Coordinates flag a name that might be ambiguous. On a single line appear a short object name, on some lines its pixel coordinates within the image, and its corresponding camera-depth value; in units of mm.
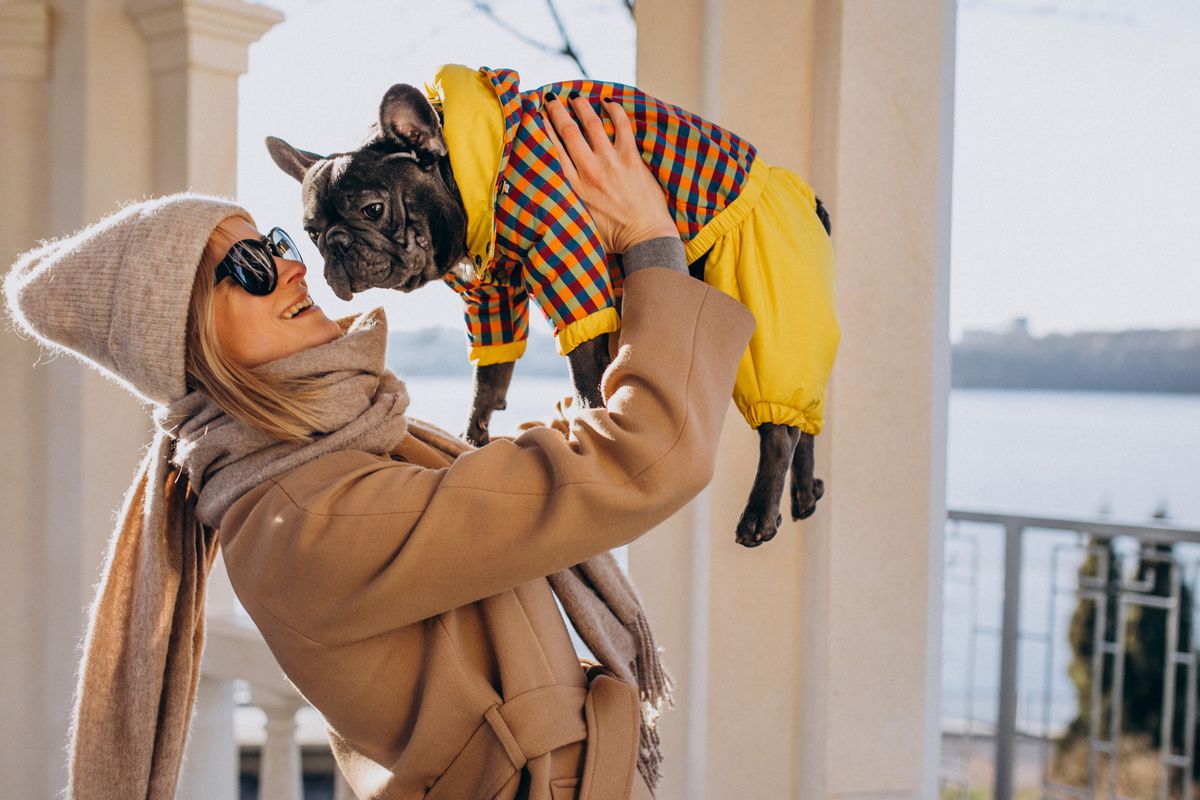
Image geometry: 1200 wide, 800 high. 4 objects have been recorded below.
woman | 920
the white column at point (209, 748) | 2252
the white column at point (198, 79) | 2211
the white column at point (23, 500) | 2408
